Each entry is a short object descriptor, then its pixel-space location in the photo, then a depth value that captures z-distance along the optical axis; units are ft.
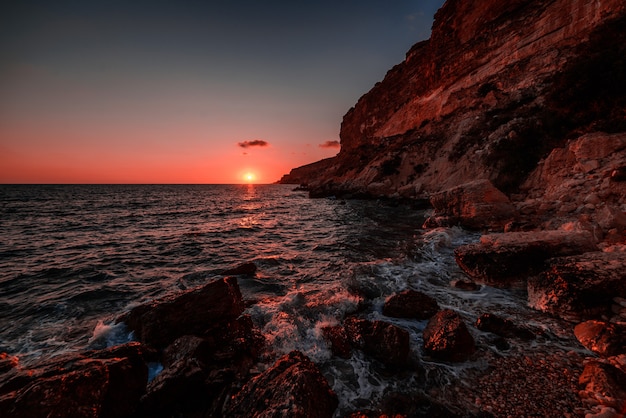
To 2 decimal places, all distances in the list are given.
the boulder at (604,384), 10.57
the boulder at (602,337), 13.42
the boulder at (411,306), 20.34
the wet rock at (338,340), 16.69
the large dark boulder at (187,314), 18.28
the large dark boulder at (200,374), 12.76
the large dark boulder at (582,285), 16.67
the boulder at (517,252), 22.04
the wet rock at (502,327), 16.28
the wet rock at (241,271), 33.99
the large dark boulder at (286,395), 10.87
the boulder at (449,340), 15.05
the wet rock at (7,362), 16.75
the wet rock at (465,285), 24.22
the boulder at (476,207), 41.75
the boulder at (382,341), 15.17
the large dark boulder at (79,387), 10.73
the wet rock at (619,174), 31.89
